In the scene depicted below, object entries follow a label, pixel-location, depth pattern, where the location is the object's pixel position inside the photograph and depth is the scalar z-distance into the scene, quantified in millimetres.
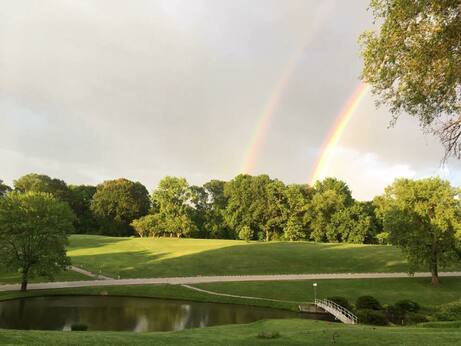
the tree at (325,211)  124750
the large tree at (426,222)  60281
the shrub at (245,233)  125688
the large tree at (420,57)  17969
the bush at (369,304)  43062
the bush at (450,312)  33094
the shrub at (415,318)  37794
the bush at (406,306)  41781
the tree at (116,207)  141250
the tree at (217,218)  137875
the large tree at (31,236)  53594
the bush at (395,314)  39938
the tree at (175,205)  127125
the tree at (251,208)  132625
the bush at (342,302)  45350
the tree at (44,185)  137750
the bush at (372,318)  37312
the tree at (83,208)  144875
